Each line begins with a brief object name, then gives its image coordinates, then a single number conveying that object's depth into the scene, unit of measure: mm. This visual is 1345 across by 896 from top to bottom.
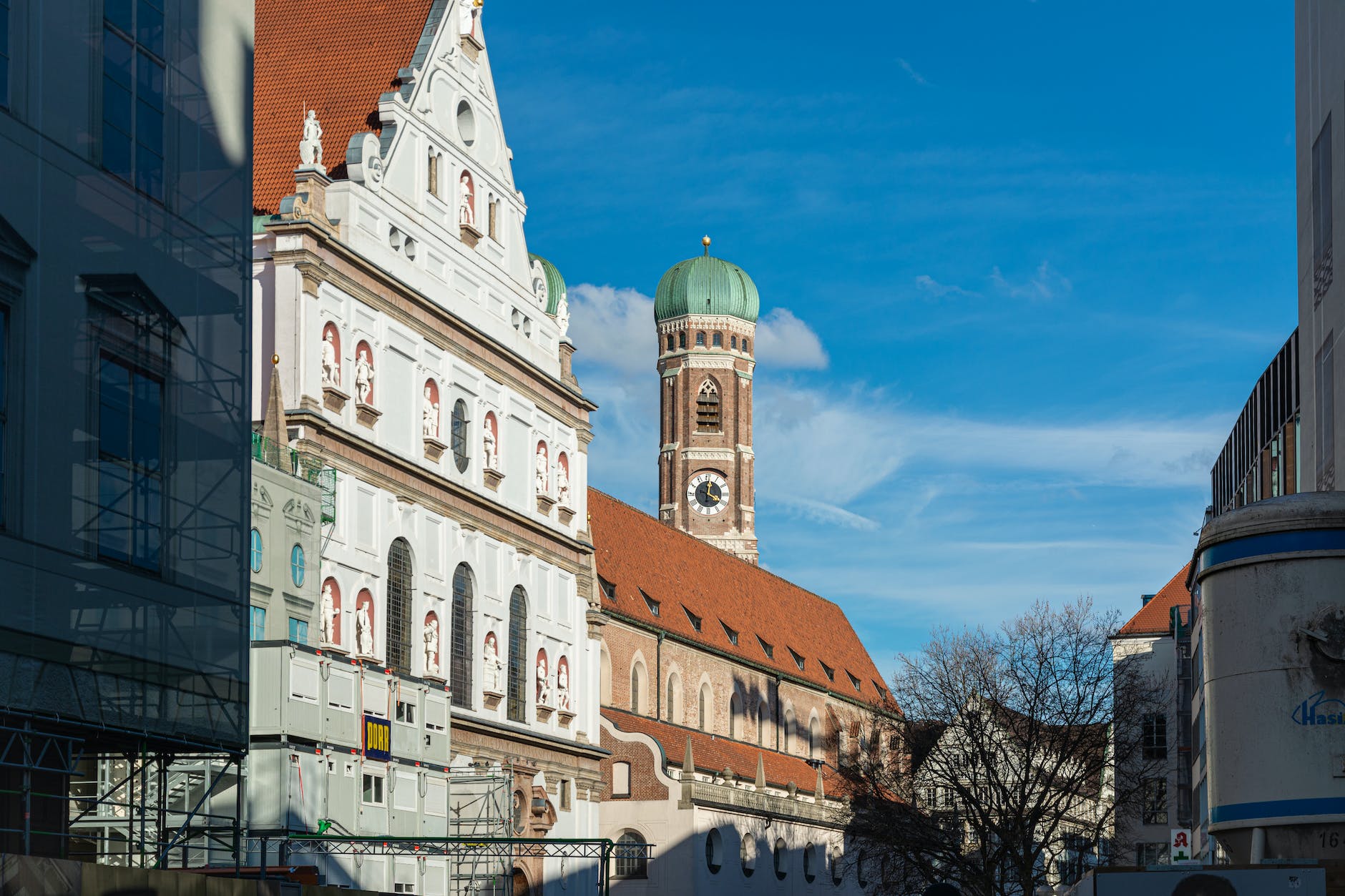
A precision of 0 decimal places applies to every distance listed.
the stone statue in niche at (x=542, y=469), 57250
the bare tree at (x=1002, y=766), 59188
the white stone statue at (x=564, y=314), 59438
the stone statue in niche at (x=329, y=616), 44188
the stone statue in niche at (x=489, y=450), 53625
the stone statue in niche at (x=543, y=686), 56375
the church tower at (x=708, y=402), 123812
